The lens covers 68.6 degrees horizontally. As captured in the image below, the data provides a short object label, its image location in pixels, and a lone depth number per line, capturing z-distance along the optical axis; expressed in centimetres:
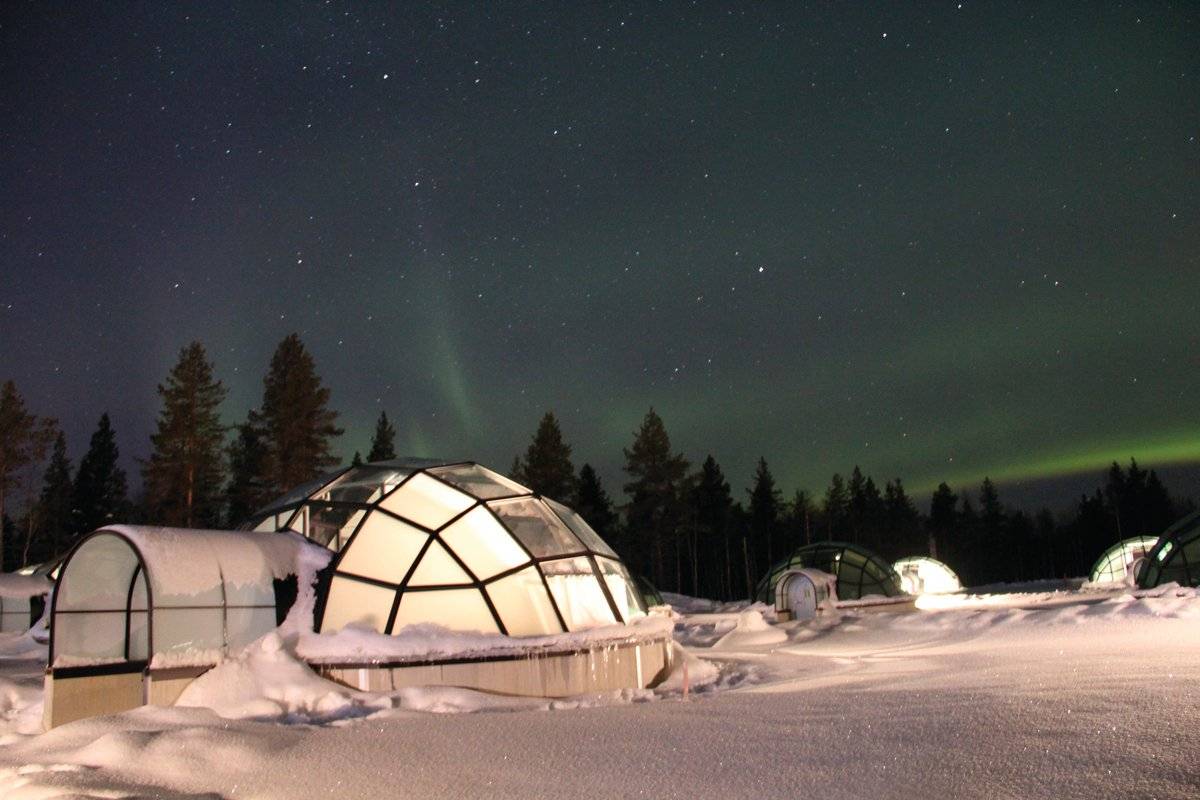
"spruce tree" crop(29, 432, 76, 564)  5625
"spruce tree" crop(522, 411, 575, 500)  5119
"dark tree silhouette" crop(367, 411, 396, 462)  5809
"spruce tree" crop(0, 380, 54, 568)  4062
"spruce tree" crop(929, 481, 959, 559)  8362
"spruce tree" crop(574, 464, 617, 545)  5544
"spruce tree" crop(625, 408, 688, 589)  5853
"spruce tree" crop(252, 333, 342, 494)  4038
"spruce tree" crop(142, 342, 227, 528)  4141
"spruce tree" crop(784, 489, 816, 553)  7493
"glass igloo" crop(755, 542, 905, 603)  3228
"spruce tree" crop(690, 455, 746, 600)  6272
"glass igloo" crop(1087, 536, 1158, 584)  4328
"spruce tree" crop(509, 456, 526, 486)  6735
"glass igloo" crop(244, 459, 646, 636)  1124
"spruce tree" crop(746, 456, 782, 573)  6969
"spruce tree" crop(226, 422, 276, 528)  4147
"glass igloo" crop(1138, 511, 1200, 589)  2480
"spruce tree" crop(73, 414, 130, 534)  5378
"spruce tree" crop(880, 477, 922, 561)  7906
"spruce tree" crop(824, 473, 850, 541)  8188
